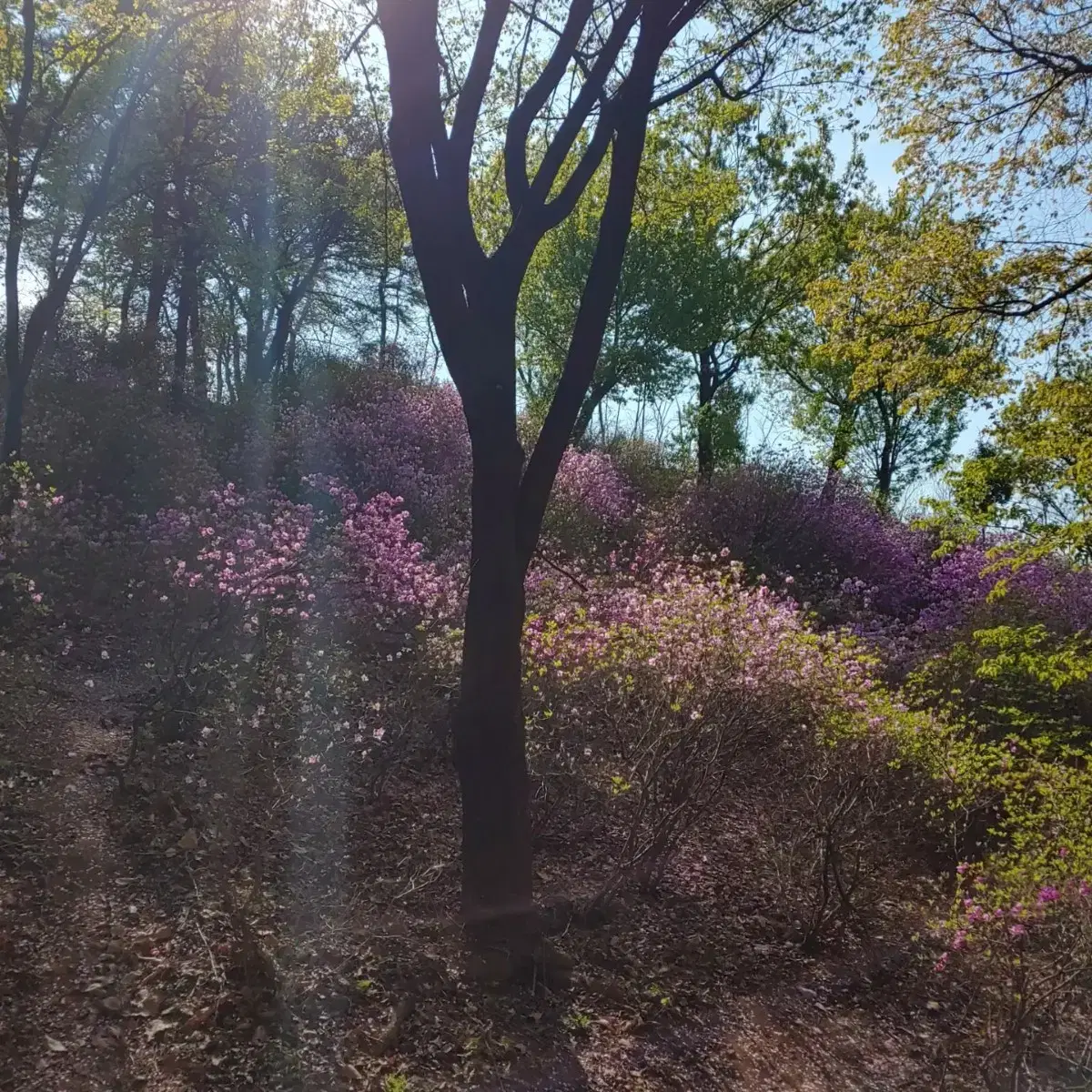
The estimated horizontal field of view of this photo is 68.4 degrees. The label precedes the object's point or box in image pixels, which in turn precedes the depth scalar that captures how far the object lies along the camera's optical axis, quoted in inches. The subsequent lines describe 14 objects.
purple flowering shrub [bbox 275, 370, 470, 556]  397.1
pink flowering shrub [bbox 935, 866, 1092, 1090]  120.3
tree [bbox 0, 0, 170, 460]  263.6
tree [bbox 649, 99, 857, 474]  617.3
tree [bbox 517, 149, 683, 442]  615.8
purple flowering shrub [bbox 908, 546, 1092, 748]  217.3
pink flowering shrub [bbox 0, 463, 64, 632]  232.1
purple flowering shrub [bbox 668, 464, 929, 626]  451.8
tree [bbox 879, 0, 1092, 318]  227.7
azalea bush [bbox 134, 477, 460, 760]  222.1
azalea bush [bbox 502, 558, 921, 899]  173.0
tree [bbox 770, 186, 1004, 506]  237.0
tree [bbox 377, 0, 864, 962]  140.9
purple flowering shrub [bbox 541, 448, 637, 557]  418.3
